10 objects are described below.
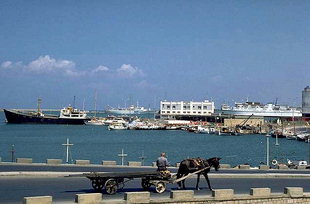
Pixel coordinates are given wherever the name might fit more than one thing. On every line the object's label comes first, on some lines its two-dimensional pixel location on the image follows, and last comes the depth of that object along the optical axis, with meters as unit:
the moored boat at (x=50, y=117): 170.50
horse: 20.06
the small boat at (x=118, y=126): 158.38
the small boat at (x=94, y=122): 183.12
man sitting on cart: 20.80
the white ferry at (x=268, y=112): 194.50
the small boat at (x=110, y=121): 175.80
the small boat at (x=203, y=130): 142.05
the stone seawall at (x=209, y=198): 16.00
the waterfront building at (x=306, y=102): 183.60
